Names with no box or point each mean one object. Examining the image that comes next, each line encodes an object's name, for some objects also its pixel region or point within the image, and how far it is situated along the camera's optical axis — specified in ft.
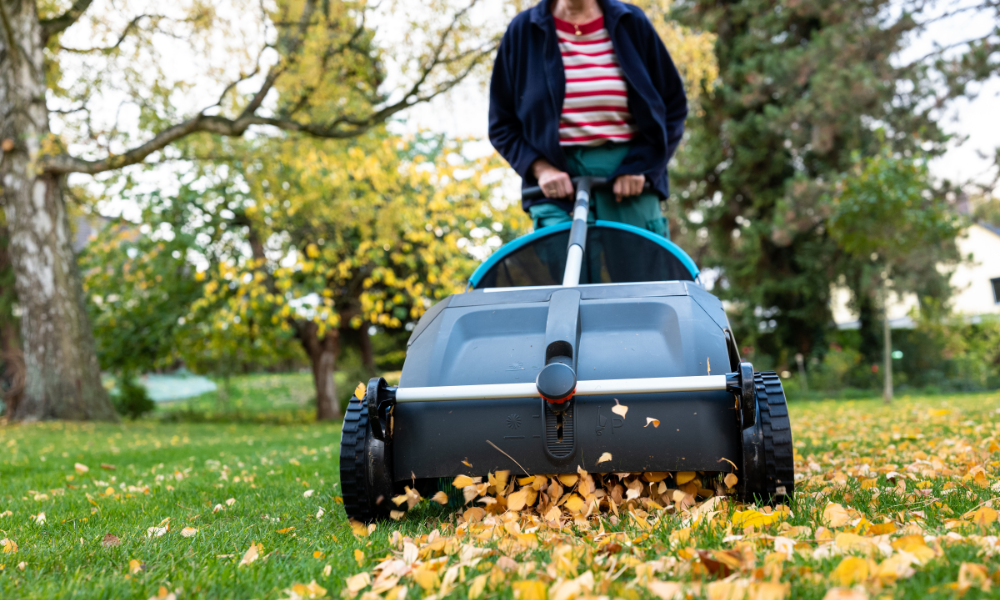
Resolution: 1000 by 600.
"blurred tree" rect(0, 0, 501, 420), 26.35
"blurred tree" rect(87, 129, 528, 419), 31.81
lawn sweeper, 6.12
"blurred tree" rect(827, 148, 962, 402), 35.53
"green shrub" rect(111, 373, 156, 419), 43.70
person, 9.58
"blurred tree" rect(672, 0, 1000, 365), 47.52
